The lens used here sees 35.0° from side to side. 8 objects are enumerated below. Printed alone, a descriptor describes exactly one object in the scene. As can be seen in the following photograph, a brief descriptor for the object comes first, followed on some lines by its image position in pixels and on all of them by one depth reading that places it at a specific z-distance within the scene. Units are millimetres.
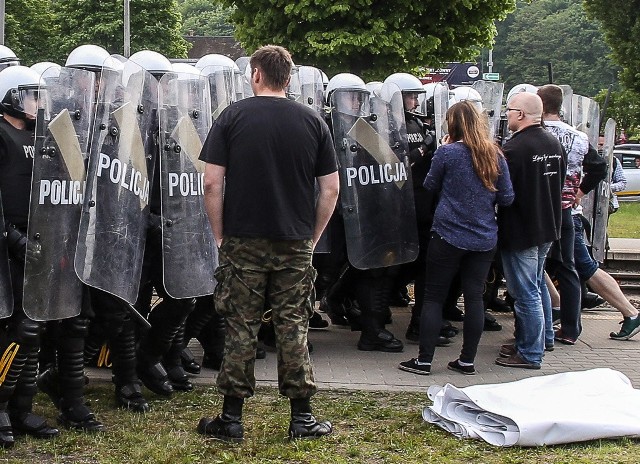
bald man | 6945
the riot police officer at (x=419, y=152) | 7613
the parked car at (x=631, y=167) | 28141
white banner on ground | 5188
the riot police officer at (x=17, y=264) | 5008
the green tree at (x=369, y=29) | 15969
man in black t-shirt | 5004
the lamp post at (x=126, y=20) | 30172
